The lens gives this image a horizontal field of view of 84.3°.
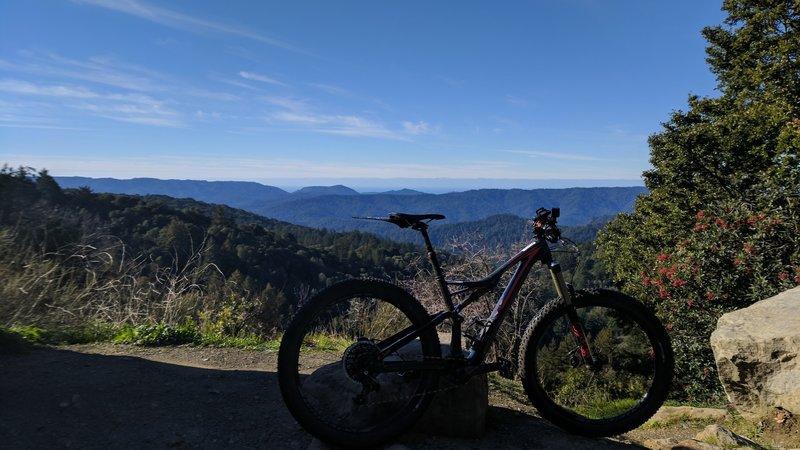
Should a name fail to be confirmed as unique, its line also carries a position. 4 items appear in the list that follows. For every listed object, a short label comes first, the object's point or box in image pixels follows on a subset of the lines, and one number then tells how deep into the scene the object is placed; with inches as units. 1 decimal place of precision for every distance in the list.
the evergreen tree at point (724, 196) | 297.0
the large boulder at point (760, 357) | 126.9
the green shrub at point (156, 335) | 227.5
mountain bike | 108.7
